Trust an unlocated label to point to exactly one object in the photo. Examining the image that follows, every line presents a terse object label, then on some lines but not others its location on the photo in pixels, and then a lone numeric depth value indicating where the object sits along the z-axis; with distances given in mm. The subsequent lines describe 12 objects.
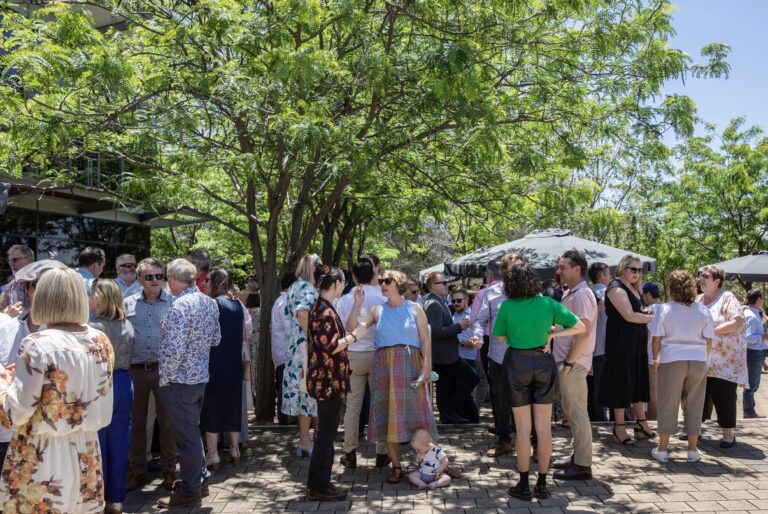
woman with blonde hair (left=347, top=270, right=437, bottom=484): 6199
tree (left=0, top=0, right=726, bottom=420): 7457
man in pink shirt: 6180
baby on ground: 6074
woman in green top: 5680
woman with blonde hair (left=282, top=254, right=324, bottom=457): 6410
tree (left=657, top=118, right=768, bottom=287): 24859
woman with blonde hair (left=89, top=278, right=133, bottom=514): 5180
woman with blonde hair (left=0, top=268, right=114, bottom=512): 3510
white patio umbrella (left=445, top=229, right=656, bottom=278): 9672
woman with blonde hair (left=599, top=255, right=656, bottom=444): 7254
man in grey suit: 8438
